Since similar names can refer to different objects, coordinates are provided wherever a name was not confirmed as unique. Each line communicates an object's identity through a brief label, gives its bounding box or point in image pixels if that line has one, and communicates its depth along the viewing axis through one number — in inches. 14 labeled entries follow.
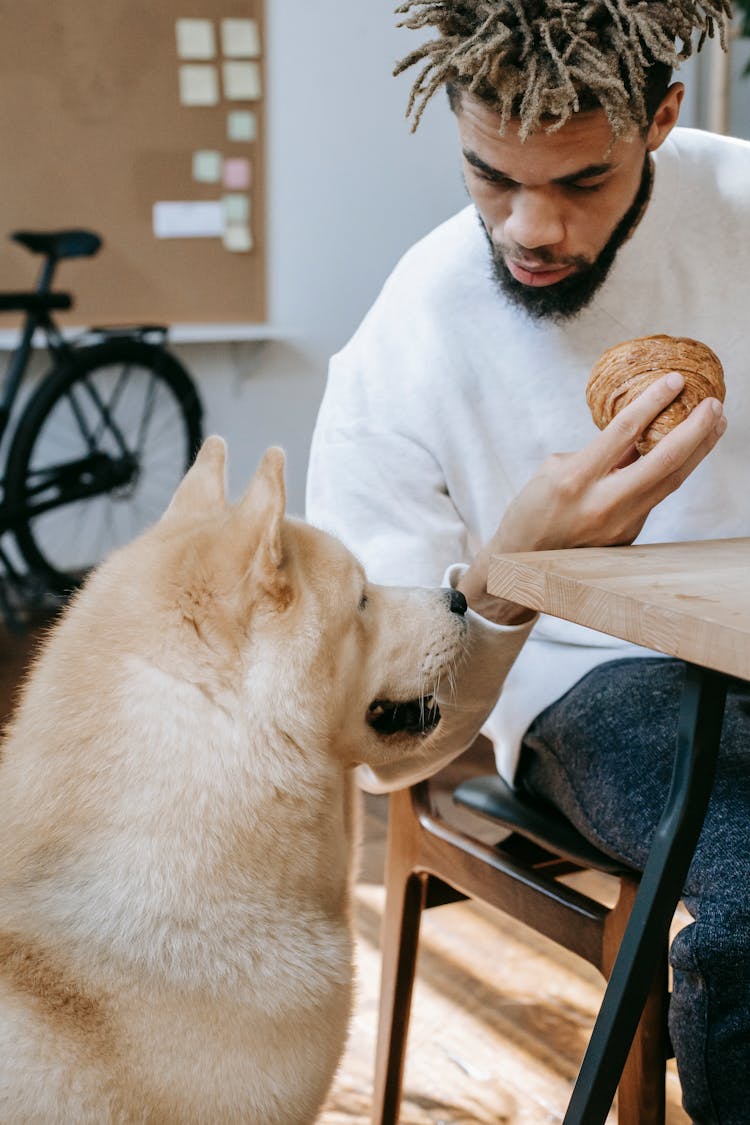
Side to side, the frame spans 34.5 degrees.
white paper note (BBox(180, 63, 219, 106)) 156.9
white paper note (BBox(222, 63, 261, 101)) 159.0
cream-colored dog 36.2
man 42.1
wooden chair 43.5
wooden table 29.1
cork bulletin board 149.2
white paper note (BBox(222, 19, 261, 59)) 158.1
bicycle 143.8
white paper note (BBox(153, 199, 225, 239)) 158.7
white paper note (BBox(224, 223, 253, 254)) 163.8
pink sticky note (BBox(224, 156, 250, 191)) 161.9
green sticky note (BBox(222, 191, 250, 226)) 162.9
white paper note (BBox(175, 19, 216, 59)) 155.4
